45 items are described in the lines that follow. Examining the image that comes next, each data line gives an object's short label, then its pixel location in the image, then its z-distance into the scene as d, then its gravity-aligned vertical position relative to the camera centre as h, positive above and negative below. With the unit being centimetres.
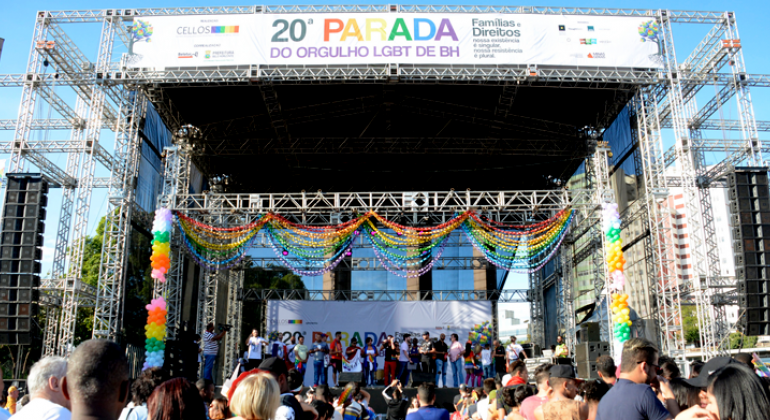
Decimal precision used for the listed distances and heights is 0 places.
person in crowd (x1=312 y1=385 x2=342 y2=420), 632 -70
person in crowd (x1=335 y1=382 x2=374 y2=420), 702 -85
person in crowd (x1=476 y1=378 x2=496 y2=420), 703 -80
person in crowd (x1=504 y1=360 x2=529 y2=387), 651 -43
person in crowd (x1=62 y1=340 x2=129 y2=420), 247 -20
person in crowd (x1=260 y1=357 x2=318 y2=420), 380 -41
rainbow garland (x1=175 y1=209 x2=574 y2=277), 1634 +271
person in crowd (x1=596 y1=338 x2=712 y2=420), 346 -34
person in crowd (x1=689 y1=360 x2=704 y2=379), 554 -34
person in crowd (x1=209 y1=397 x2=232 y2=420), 518 -64
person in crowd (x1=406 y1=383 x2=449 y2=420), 532 -67
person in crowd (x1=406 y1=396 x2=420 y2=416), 720 -83
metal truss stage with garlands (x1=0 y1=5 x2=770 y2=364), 1520 +527
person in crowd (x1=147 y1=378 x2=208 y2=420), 262 -30
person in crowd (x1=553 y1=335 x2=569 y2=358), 1446 -44
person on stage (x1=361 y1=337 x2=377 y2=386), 1689 -92
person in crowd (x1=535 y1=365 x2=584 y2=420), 397 -46
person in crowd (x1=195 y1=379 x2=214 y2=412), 625 -58
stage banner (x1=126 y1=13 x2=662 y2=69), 1620 +779
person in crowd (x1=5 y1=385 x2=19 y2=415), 694 -78
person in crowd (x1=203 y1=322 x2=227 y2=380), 1416 -35
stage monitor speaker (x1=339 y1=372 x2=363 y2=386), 1370 -98
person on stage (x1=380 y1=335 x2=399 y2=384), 1591 -71
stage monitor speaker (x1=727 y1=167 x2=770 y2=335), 1340 +201
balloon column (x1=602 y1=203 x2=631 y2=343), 1464 +147
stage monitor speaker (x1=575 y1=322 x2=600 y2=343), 1266 +1
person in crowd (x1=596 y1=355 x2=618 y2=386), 477 -29
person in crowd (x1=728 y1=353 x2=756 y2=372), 493 -21
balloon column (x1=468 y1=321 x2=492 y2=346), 2042 +2
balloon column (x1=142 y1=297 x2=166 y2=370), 1446 +3
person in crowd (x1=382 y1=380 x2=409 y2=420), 827 -103
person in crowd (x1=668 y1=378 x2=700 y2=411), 429 -44
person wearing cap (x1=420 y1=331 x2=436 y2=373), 1609 -59
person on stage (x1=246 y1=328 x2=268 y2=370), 1382 -32
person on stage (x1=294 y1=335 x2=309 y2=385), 1397 -46
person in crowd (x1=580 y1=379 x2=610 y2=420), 444 -46
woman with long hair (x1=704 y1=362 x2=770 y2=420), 240 -25
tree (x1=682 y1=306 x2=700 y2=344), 5000 +9
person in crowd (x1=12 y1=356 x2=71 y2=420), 275 -28
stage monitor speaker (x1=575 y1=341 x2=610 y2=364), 1126 -31
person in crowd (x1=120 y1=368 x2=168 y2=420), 364 -40
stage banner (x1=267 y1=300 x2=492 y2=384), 2055 +50
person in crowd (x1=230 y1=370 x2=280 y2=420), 308 -33
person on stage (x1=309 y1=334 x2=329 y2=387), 1528 -60
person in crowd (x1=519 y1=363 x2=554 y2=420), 464 -51
